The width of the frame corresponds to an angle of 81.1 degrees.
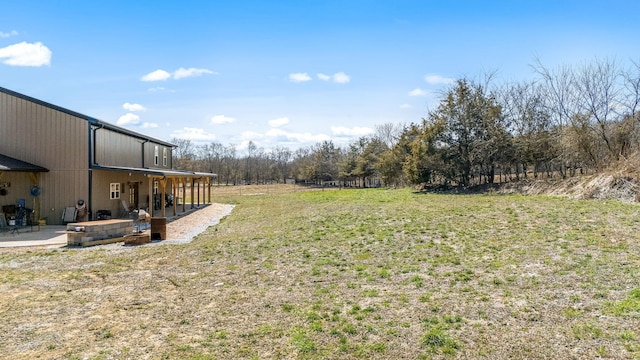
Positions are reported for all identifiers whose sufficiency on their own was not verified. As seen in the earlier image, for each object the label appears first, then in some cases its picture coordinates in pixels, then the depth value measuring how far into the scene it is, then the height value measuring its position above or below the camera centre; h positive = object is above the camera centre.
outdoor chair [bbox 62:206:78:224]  14.49 -1.04
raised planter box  10.49 -1.32
